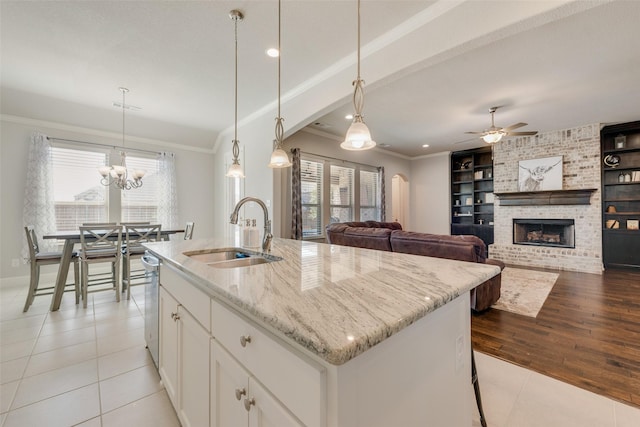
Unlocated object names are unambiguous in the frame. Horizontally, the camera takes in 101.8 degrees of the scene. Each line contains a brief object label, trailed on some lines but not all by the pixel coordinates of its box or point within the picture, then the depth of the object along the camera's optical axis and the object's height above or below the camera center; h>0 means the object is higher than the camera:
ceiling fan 4.14 +1.27
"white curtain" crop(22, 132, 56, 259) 4.17 +0.36
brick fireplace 5.17 +0.11
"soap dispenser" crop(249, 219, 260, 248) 2.05 -0.18
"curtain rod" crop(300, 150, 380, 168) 5.44 +1.25
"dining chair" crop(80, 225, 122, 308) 3.28 -0.45
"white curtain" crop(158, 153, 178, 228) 5.54 +0.47
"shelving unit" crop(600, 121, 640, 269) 4.98 +0.32
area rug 3.22 -1.19
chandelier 4.06 +0.66
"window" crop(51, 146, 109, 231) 4.53 +0.49
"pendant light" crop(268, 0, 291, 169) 2.27 +0.49
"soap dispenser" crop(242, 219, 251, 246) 2.05 -0.17
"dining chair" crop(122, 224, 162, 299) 3.59 -0.38
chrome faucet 1.82 -0.14
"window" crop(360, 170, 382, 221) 6.66 +0.45
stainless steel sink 1.71 -0.30
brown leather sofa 2.88 -0.42
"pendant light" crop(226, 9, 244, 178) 2.61 +0.49
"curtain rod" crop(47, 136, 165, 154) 4.47 +1.33
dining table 3.13 -0.61
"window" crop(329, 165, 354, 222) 5.98 +0.45
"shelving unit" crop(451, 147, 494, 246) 6.94 +0.53
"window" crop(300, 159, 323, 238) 5.41 +0.36
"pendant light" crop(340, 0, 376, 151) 1.63 +0.52
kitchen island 0.63 -0.40
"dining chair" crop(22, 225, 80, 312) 3.12 -0.56
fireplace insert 5.50 -0.47
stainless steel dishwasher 1.86 -0.67
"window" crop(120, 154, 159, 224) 5.17 +0.37
